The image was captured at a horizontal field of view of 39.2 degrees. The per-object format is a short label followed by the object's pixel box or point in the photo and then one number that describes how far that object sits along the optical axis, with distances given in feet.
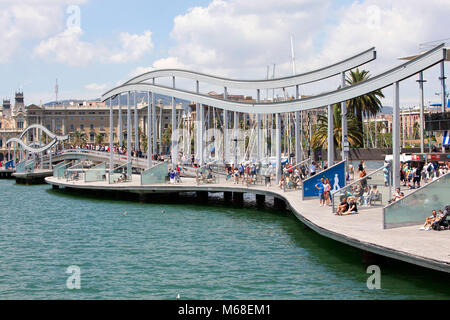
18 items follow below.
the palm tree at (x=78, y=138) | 542.24
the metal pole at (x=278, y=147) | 122.62
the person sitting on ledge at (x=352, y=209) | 84.52
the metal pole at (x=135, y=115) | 182.05
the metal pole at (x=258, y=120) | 144.25
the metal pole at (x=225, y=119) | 154.38
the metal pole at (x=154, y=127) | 169.09
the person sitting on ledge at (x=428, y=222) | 69.31
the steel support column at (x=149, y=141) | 167.50
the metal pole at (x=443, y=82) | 122.01
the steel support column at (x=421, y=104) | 118.27
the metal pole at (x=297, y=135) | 126.78
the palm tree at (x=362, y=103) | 189.06
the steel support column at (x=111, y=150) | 197.96
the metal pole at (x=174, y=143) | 157.99
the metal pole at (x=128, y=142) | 179.64
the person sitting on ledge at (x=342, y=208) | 84.79
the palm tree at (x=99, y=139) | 547.20
